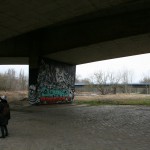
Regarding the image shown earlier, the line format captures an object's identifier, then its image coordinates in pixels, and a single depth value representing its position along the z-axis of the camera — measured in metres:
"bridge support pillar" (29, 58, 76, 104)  15.11
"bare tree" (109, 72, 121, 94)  42.22
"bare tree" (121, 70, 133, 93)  49.12
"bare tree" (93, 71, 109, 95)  38.84
